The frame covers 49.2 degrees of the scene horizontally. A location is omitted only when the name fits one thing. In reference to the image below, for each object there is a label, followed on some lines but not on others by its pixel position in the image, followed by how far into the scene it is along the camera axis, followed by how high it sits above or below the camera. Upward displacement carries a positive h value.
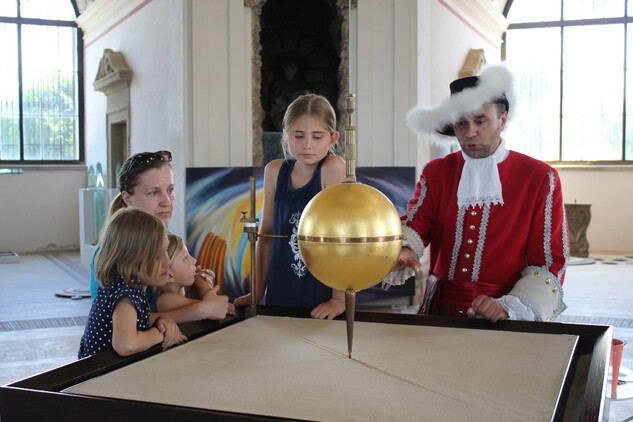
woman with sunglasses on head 2.53 -0.04
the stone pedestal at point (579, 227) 11.91 -0.87
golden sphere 1.26 -0.11
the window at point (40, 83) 12.42 +1.69
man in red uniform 2.42 -0.14
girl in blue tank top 2.41 -0.06
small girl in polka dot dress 1.80 -0.30
